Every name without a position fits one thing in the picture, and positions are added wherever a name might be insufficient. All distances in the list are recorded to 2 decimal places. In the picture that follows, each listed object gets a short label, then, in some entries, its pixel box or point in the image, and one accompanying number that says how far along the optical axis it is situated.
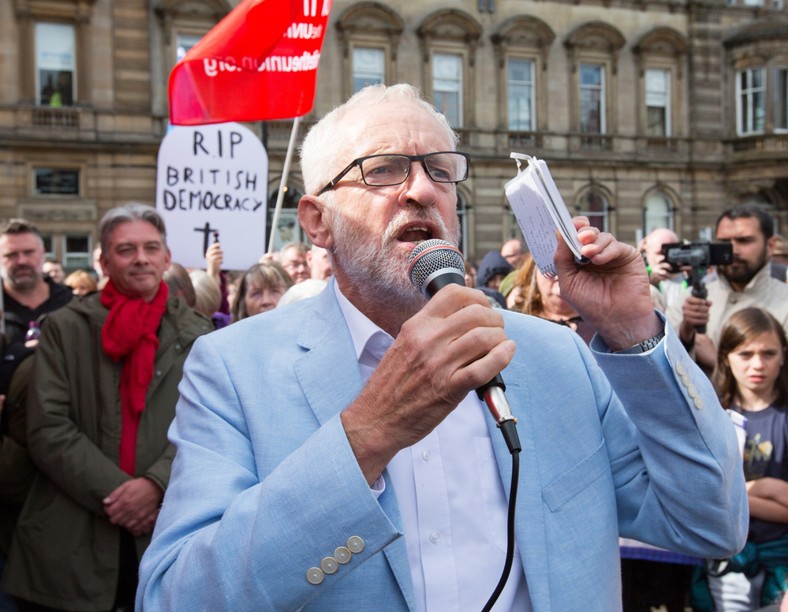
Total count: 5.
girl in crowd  3.55
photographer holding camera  4.91
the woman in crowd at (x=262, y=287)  4.97
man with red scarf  3.35
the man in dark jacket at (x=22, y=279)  5.17
